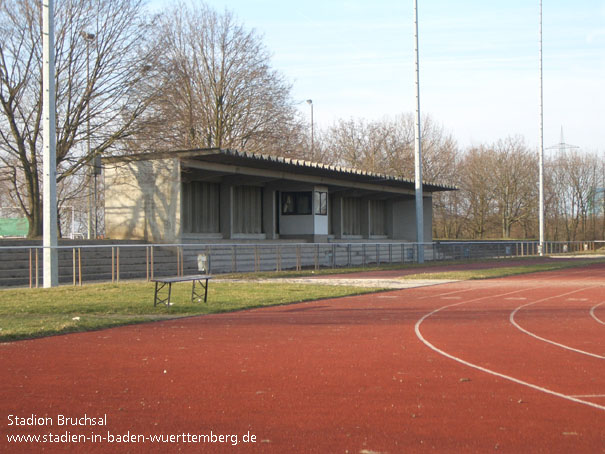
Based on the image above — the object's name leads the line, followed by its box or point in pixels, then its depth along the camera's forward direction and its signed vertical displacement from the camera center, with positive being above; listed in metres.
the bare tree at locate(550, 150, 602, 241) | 80.12 +5.37
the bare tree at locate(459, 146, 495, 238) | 72.81 +4.87
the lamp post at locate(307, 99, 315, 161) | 59.58 +9.56
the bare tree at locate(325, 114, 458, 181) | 66.44 +8.66
